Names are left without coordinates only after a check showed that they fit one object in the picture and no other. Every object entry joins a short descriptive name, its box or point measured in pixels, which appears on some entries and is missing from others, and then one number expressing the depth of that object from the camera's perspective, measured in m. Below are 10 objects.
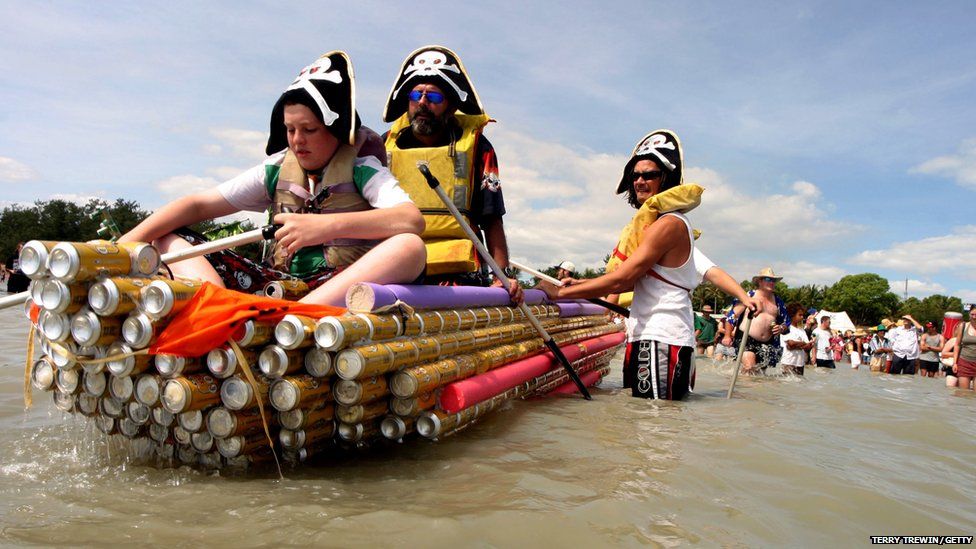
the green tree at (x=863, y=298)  84.91
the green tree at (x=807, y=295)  76.12
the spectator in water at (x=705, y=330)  15.70
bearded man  4.38
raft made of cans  2.14
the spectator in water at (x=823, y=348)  15.66
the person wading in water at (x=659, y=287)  4.32
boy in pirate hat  2.96
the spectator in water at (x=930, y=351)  14.99
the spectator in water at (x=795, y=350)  10.64
